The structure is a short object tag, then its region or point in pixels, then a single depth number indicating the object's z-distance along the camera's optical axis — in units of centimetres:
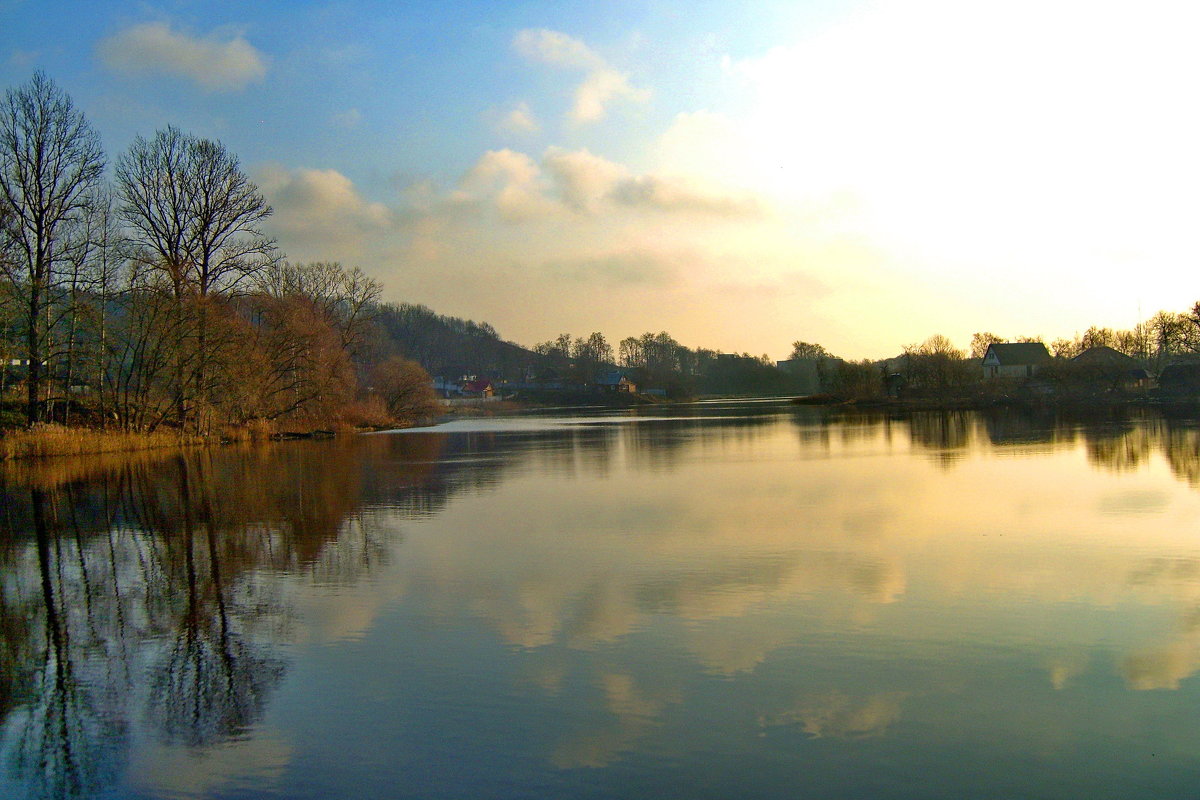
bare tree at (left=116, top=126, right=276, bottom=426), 3186
